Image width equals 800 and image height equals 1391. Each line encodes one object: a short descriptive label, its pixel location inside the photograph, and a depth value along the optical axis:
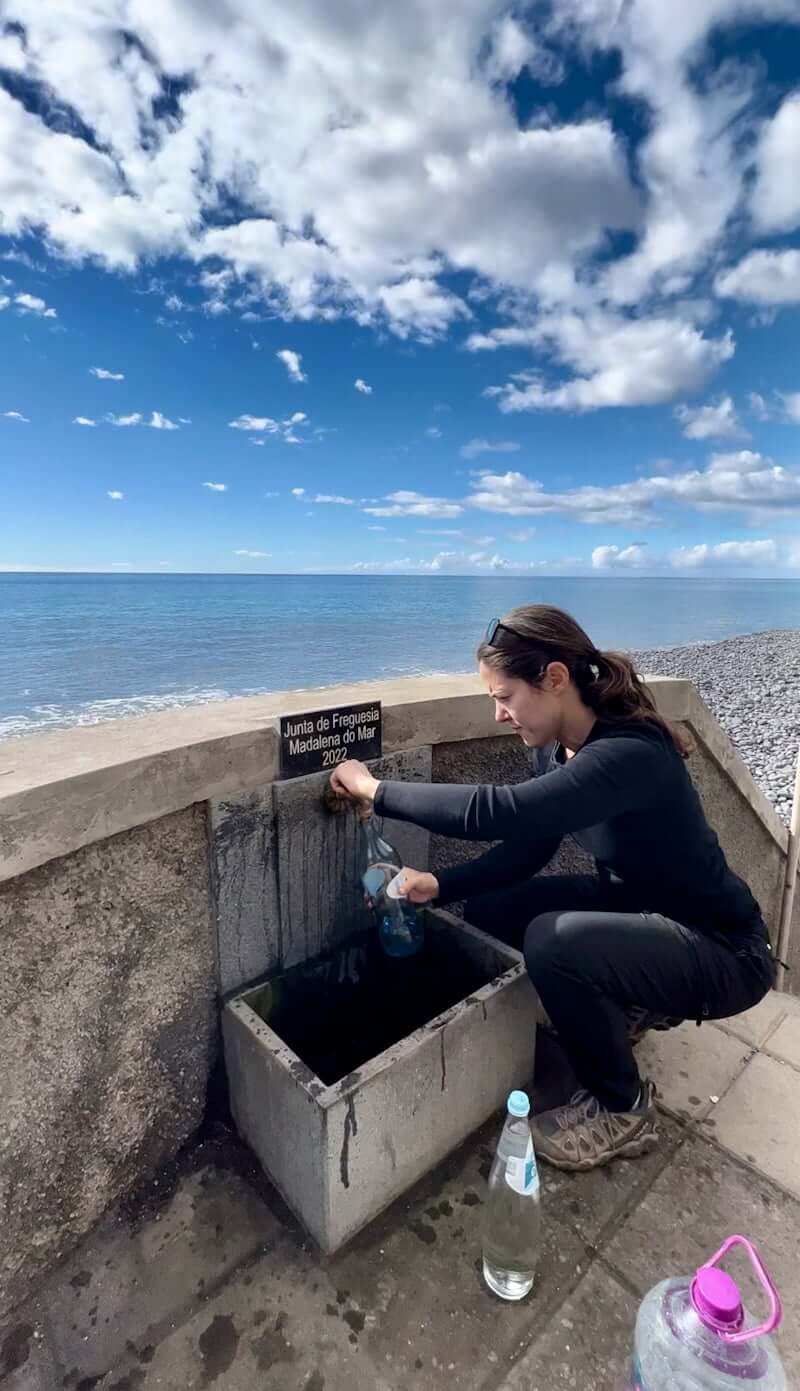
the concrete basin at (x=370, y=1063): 1.78
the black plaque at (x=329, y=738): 2.26
